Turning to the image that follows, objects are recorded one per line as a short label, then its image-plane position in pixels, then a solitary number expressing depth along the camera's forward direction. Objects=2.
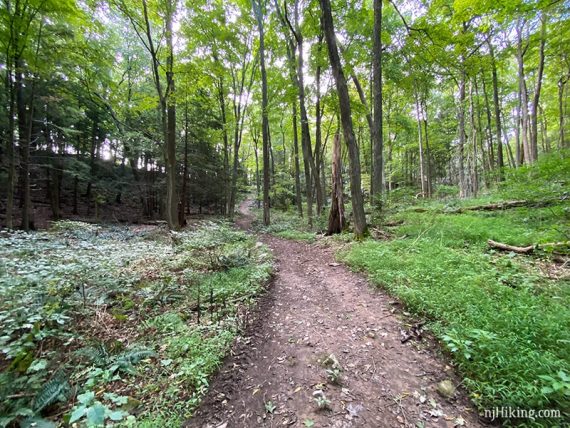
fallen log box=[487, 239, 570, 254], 3.98
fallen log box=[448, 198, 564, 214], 6.04
